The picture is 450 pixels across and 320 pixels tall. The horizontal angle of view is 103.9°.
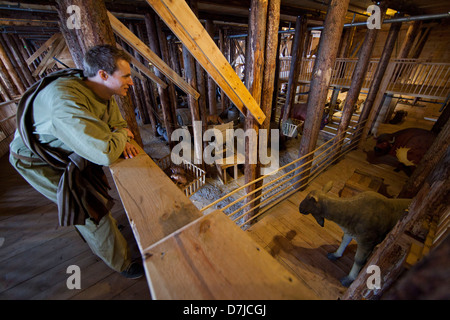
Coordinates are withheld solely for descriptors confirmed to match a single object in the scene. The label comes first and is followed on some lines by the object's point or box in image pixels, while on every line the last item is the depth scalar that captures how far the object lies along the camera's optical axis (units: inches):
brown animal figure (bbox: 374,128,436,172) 213.8
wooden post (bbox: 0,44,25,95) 332.4
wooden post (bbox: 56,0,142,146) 61.8
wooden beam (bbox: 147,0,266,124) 59.1
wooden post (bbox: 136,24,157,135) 360.3
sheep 88.7
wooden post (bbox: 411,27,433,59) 364.5
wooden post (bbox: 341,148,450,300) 55.2
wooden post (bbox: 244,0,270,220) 101.9
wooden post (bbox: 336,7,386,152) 186.9
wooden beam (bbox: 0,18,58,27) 216.6
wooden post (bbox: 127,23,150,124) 387.9
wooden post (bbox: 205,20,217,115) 359.7
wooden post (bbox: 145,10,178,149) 231.5
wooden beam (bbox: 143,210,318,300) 20.8
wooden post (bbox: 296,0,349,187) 133.1
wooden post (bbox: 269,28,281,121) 331.0
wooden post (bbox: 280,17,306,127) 250.4
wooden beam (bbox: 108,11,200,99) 94.9
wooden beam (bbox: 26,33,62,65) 251.2
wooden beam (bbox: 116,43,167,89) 171.8
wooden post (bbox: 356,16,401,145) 216.2
